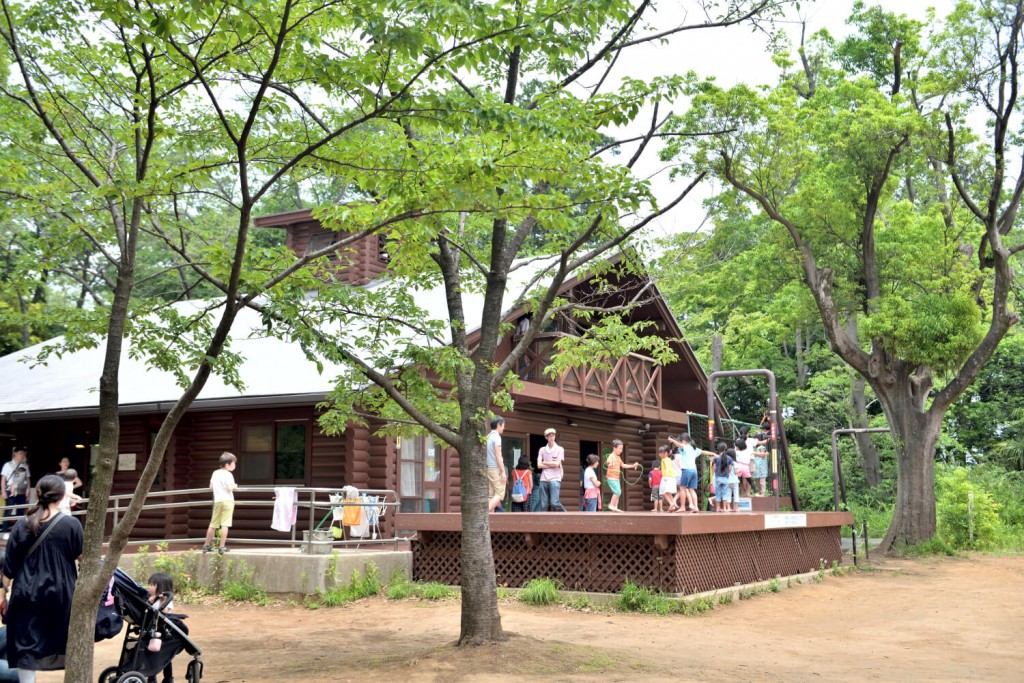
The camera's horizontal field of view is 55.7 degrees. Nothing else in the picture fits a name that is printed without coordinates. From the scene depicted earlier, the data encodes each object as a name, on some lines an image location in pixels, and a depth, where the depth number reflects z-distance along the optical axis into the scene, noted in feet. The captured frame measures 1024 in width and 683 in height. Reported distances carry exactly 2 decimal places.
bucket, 46.14
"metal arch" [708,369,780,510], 61.26
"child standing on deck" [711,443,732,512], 56.08
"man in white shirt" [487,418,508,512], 47.57
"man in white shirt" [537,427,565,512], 52.44
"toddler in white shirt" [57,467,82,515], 33.59
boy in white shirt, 46.01
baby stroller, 22.52
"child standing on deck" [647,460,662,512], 62.64
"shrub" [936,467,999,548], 75.20
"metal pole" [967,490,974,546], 75.00
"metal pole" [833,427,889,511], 74.04
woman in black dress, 20.30
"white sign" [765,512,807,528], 53.69
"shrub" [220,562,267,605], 44.65
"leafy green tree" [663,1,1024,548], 66.69
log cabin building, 57.62
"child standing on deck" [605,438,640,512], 55.72
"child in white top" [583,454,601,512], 57.21
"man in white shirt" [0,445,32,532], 57.16
